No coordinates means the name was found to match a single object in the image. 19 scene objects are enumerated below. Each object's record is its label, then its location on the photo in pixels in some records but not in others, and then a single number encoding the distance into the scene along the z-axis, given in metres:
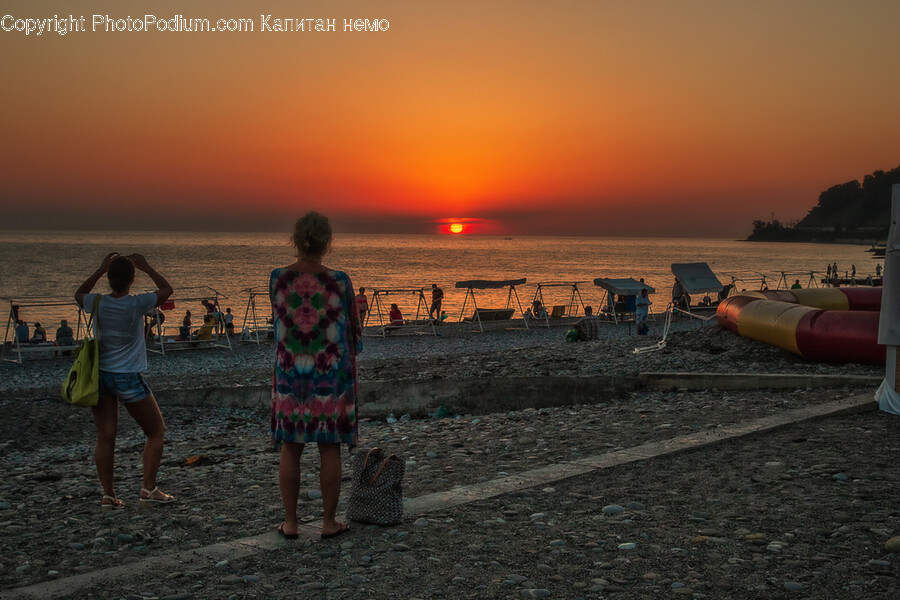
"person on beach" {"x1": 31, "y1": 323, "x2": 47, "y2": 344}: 21.97
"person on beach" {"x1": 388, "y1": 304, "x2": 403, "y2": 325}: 26.73
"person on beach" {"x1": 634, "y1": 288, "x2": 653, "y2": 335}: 23.52
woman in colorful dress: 4.33
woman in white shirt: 5.18
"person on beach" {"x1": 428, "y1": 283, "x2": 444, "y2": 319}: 26.90
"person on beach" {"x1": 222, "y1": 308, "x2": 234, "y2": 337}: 23.88
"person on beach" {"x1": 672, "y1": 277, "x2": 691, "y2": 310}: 27.16
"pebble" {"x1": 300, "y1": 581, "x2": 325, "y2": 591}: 3.74
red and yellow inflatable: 10.73
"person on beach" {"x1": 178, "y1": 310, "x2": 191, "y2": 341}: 22.67
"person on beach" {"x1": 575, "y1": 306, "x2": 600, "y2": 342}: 19.97
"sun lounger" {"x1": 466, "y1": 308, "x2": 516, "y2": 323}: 27.92
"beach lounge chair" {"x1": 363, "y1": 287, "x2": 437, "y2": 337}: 25.34
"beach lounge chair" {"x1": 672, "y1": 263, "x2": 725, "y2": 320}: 23.94
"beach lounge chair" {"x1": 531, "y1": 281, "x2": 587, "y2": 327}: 28.69
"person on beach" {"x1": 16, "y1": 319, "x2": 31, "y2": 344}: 20.94
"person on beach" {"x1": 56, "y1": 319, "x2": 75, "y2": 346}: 20.75
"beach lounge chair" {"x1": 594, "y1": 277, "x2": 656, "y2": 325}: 27.95
